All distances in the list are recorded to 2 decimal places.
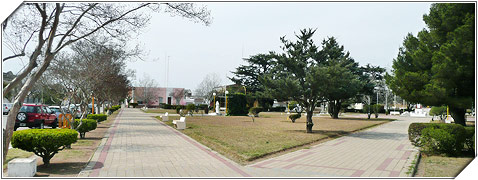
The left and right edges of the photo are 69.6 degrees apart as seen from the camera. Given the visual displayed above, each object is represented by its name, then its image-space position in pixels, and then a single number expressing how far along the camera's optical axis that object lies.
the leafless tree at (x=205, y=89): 72.94
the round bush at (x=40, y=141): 6.91
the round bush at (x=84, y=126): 13.02
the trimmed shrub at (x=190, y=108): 36.09
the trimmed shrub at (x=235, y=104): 40.72
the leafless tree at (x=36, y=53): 6.07
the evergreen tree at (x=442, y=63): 7.44
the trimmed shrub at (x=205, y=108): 43.69
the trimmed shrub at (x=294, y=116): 25.56
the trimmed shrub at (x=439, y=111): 31.31
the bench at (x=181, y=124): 18.52
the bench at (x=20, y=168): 5.87
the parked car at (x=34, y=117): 15.91
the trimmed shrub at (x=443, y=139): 8.61
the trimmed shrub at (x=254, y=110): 39.25
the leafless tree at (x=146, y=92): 78.56
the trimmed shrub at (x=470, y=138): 8.67
